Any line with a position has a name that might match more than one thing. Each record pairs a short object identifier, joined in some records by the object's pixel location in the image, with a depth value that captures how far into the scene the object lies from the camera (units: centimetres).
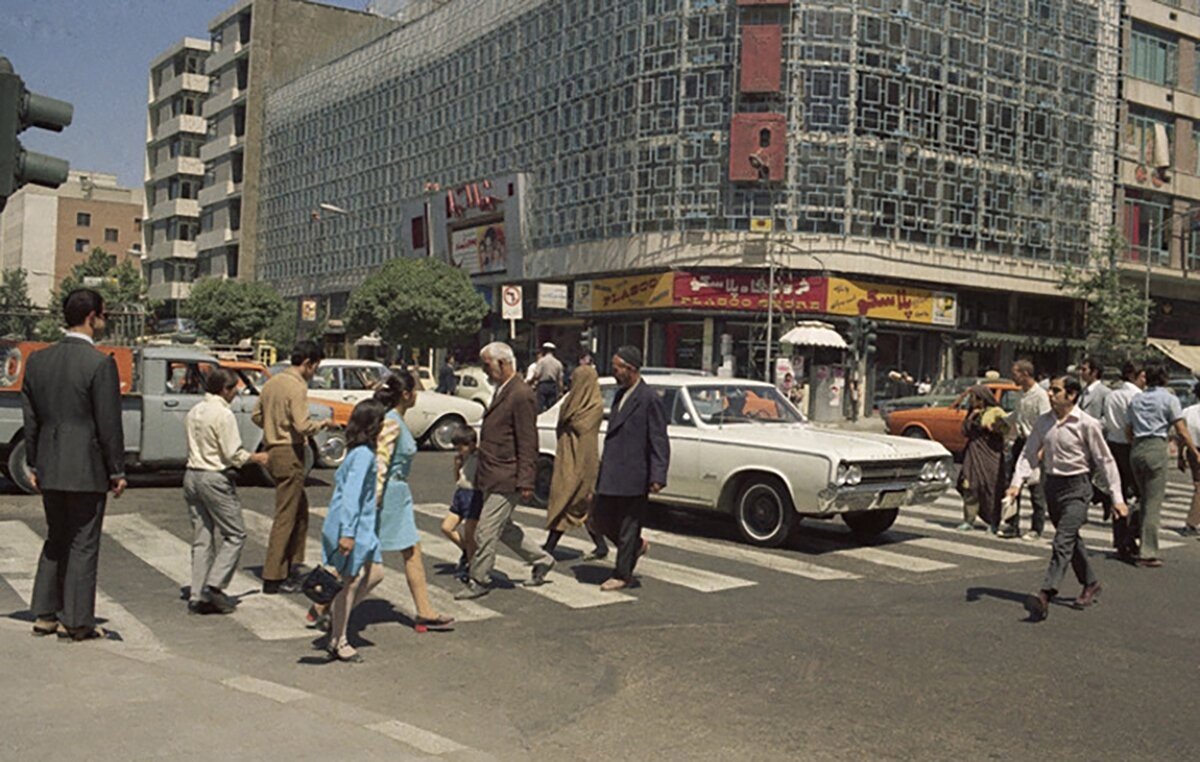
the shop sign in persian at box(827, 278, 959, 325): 3991
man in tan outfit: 825
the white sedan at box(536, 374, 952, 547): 1055
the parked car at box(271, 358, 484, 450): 1995
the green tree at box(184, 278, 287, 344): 6184
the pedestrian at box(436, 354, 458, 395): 2672
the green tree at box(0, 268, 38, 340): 1983
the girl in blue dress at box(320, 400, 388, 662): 624
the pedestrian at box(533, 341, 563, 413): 2075
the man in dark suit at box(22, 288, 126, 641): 632
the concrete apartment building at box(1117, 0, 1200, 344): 4725
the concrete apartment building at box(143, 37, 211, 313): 8331
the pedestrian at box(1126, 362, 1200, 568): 1073
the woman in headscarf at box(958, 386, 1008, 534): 1241
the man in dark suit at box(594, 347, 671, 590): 862
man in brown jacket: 830
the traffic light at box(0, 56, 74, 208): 604
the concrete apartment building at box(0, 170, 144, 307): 11319
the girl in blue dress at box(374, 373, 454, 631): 689
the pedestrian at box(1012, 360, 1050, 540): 1238
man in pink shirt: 808
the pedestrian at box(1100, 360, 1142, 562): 1085
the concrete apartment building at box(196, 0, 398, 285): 7512
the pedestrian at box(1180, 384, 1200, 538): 1275
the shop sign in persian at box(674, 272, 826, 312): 3972
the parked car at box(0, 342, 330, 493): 1373
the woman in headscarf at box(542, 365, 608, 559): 896
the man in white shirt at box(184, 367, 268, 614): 764
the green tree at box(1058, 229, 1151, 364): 4225
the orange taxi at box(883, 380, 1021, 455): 2210
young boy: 857
